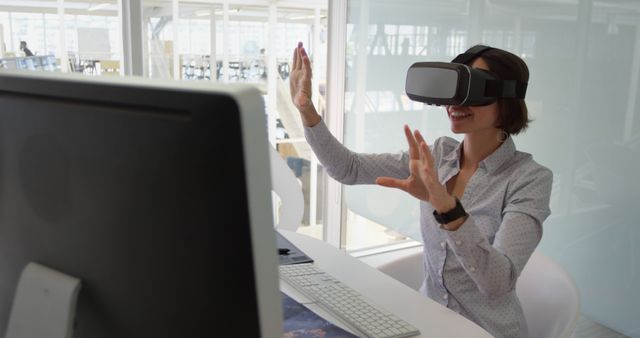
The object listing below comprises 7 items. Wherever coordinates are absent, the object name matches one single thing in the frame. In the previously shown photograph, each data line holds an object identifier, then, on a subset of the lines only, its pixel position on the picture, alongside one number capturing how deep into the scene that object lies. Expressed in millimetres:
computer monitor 597
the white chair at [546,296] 1614
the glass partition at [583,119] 1980
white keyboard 1309
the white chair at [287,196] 2779
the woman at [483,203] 1401
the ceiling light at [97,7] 3020
